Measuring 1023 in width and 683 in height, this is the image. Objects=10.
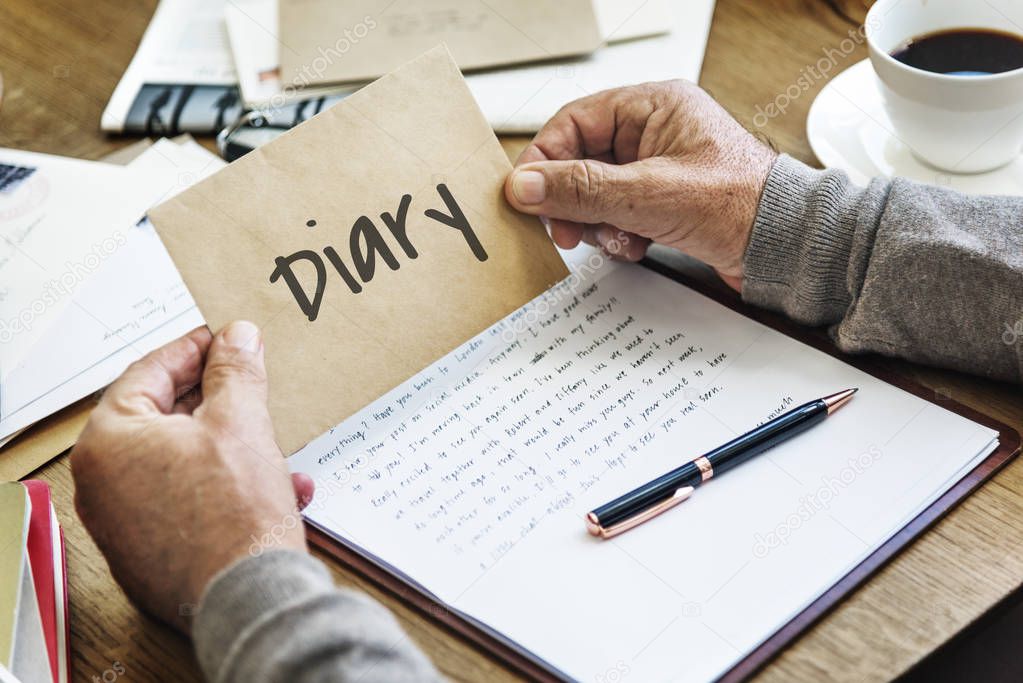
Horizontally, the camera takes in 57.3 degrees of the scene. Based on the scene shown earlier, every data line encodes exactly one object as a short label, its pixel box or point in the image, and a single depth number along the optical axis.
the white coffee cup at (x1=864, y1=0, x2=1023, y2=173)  0.79
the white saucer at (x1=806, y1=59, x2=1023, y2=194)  0.88
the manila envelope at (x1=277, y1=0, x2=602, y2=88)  1.09
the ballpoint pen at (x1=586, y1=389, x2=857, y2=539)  0.66
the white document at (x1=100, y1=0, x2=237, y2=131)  1.10
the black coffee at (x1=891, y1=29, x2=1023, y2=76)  0.85
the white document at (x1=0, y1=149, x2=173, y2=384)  0.91
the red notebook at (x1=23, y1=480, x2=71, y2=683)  0.64
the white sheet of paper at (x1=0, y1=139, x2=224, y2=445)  0.83
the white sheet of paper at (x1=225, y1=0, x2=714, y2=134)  1.03
